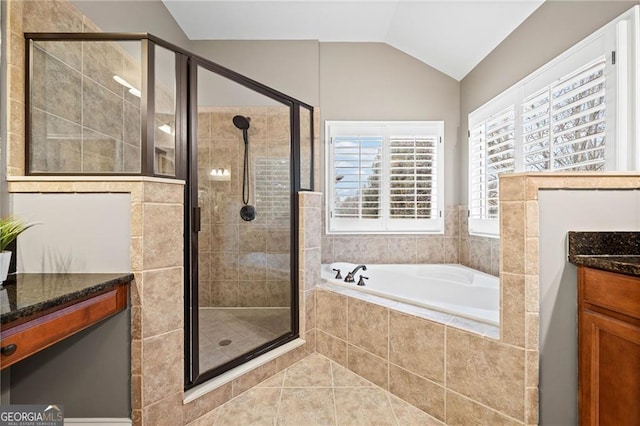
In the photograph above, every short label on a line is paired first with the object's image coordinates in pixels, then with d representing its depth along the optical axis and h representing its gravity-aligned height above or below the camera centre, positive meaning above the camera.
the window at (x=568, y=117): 1.36 +0.63
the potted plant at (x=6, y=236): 1.00 -0.10
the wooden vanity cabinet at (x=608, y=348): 0.91 -0.51
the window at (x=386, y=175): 2.80 +0.40
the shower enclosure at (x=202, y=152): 1.28 +0.35
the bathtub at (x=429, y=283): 2.00 -0.61
